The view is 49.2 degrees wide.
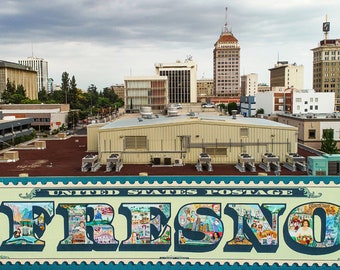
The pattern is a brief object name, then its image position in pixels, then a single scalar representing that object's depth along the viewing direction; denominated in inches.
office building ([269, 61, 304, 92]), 7357.3
